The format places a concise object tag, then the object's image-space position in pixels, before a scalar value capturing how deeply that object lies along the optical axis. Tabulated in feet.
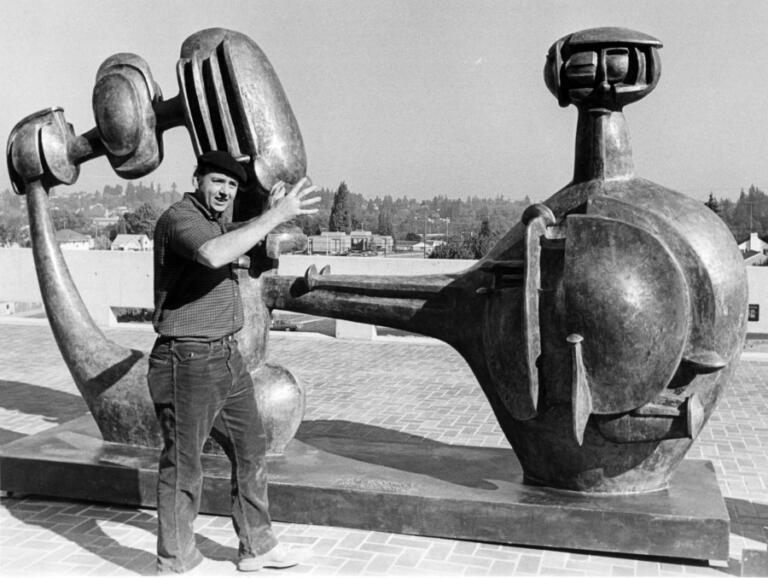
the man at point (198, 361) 13.25
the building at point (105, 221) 368.03
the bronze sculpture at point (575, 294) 14.46
